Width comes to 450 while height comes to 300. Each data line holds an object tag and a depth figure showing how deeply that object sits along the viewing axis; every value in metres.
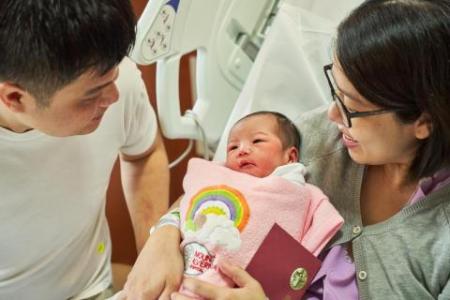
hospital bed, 1.56
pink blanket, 1.22
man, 1.00
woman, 1.03
